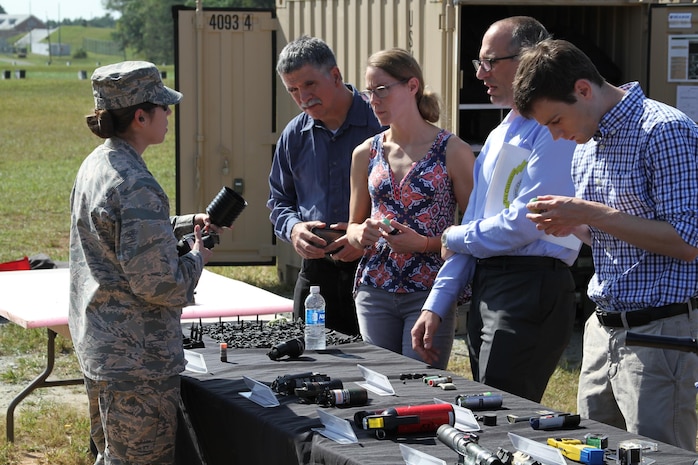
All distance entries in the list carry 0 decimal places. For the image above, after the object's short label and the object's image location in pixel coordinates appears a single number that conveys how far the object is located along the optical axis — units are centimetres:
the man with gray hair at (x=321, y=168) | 466
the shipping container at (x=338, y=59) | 787
